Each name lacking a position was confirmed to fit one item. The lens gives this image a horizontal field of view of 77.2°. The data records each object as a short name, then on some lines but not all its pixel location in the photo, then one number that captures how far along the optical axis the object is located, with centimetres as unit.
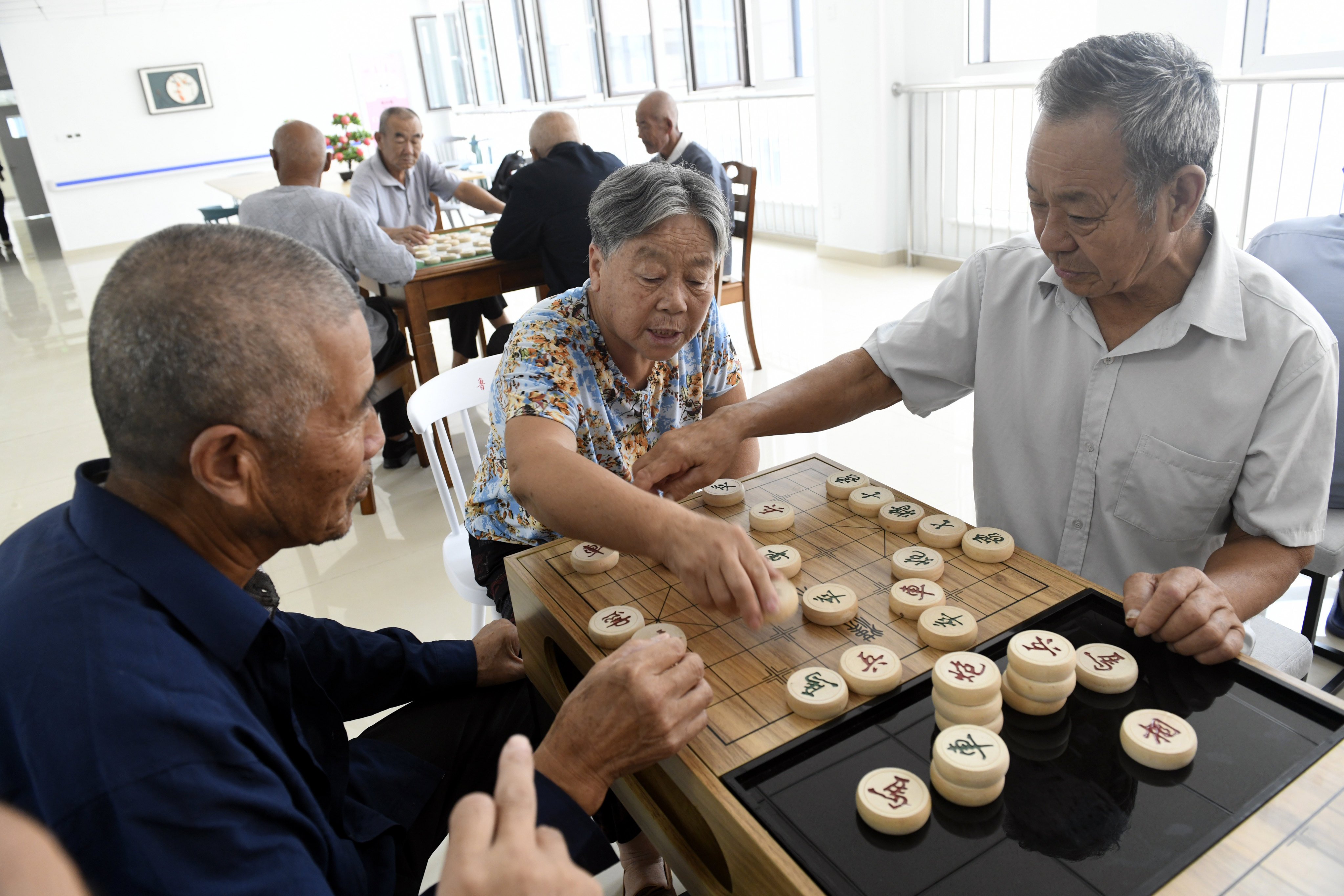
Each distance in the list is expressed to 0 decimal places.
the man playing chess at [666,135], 437
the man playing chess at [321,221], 353
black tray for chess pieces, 76
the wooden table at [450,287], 378
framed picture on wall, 1152
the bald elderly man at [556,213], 376
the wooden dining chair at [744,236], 429
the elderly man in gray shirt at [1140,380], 119
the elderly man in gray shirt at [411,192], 455
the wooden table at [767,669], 76
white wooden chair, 210
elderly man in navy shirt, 71
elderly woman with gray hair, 118
